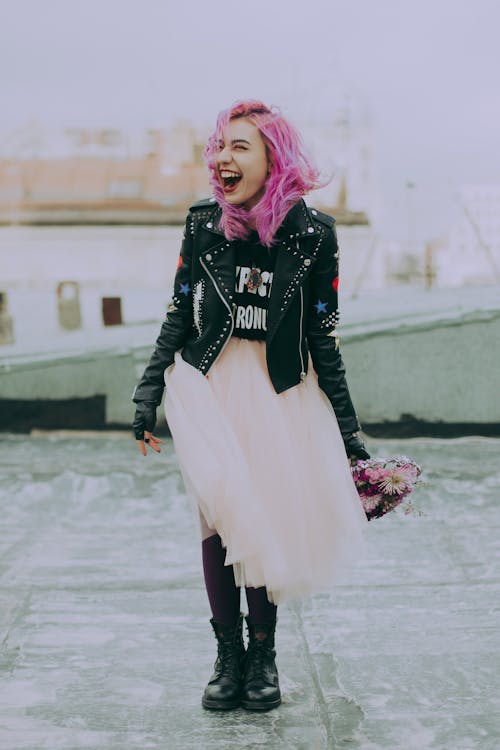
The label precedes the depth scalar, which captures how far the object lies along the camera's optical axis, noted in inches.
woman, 109.8
